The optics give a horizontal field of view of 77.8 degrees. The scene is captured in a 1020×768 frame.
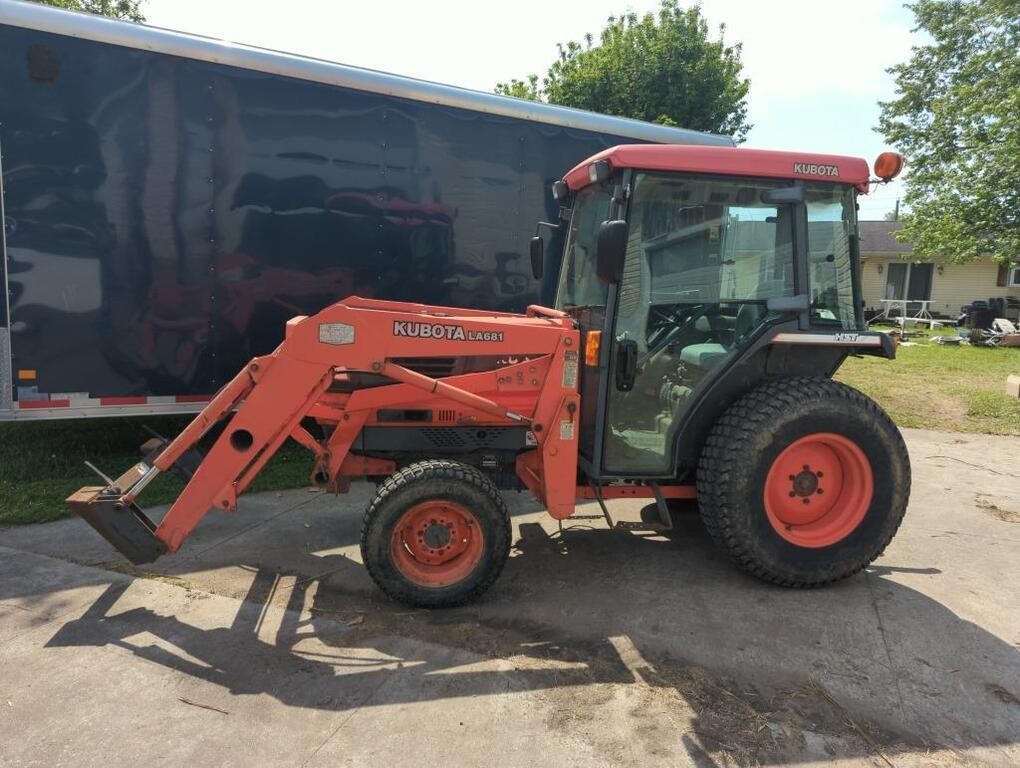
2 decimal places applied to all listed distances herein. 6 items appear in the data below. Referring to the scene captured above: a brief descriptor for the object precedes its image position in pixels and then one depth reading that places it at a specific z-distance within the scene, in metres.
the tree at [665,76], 15.86
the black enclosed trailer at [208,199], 4.37
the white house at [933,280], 23.34
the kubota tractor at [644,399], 3.29
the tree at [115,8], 16.34
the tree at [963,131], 16.67
